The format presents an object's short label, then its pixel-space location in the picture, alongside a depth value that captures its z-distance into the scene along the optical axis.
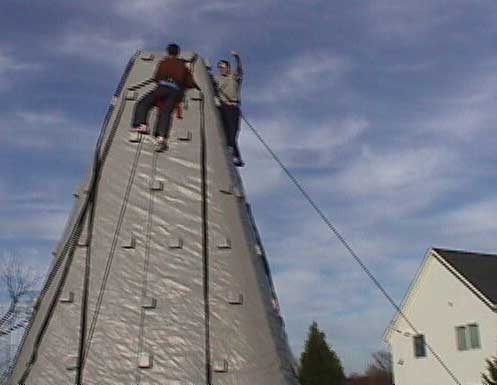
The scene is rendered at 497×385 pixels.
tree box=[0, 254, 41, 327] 22.22
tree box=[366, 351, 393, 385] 74.71
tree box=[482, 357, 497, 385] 21.50
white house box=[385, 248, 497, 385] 29.45
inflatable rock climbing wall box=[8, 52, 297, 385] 6.54
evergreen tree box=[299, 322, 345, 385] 25.52
